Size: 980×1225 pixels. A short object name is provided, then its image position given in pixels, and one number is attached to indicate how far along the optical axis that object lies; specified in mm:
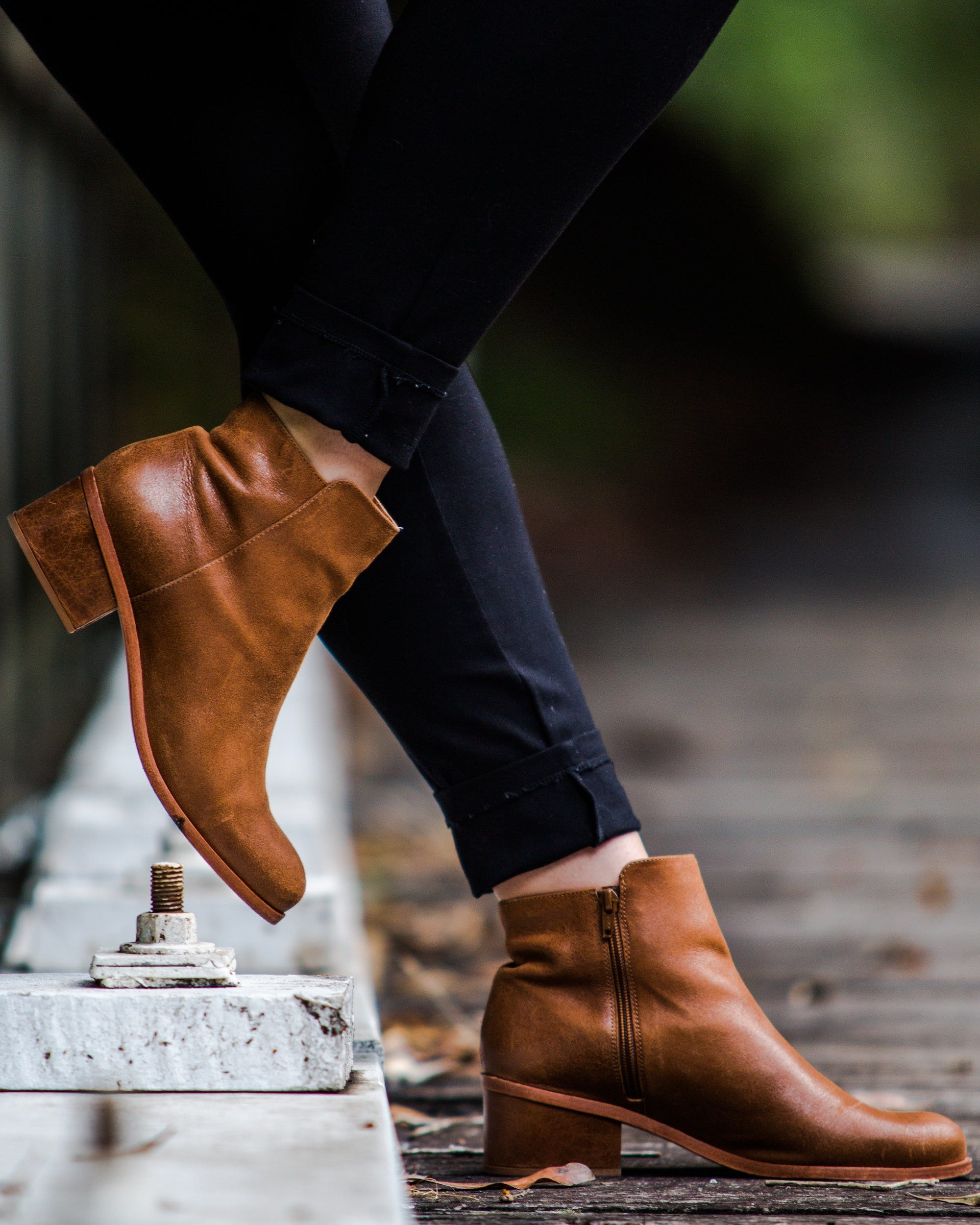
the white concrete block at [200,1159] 2183
